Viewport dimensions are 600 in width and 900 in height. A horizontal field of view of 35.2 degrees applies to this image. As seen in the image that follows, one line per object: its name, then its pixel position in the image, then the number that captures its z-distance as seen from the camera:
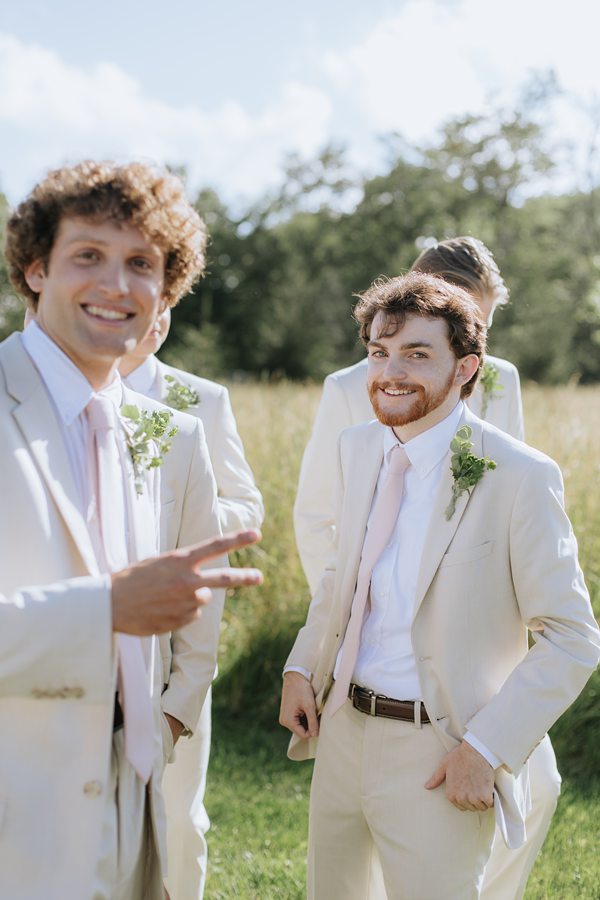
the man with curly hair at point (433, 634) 2.80
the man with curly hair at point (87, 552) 1.94
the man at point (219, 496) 3.87
